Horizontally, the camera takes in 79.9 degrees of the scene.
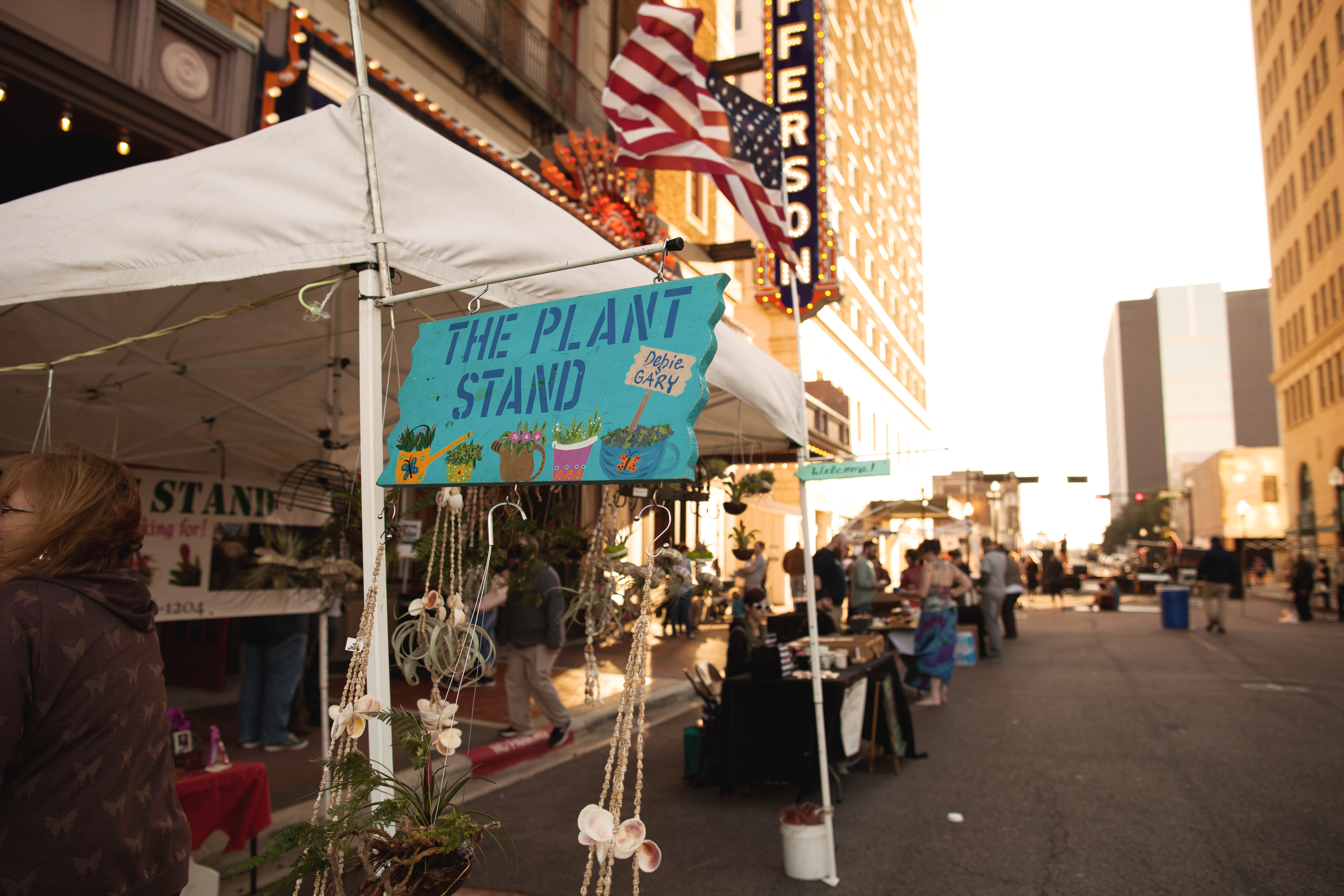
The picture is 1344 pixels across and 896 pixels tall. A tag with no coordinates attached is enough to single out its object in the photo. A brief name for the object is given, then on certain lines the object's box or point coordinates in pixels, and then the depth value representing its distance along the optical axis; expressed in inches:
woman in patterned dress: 362.9
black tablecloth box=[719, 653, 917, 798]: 226.5
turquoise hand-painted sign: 87.8
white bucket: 172.1
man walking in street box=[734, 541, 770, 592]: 505.4
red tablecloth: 154.7
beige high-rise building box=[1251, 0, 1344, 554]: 1553.9
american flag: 238.7
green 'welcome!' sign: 192.9
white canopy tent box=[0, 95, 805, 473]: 124.8
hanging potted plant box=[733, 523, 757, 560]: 261.0
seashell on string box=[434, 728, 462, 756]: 101.0
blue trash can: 699.4
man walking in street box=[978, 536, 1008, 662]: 535.8
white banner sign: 227.1
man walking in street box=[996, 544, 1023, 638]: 569.3
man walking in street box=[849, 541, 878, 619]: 565.6
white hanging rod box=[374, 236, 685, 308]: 98.2
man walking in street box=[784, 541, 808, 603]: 560.1
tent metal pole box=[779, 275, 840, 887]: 173.0
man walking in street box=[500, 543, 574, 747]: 264.5
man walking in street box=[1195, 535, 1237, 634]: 622.8
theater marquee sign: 675.4
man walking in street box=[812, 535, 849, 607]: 437.4
